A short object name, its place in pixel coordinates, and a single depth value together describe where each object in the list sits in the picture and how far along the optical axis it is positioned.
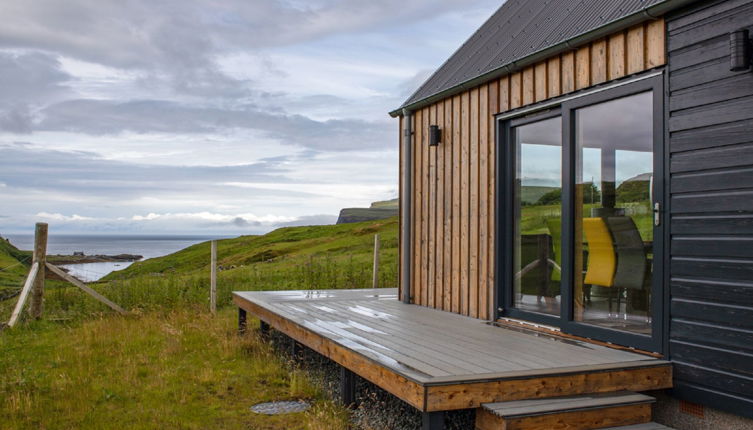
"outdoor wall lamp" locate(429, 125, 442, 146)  6.32
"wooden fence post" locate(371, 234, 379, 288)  9.96
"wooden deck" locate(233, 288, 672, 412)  3.26
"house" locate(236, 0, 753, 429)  3.34
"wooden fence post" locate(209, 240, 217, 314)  9.16
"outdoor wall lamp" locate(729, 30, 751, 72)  3.20
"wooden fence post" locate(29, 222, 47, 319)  8.58
